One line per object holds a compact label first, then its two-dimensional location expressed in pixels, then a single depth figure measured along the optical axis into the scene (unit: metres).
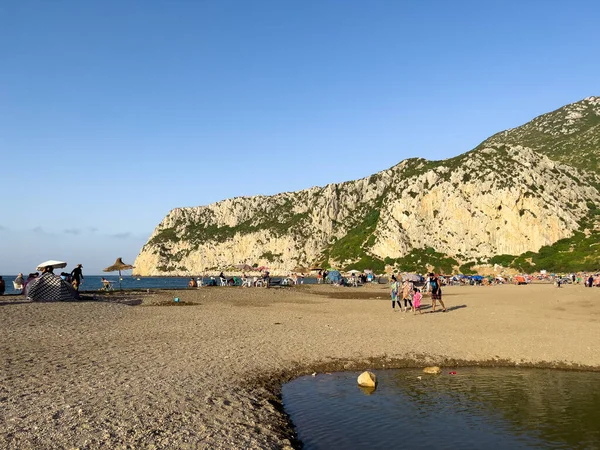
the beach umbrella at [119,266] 49.57
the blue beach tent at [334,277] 73.55
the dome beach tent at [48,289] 29.52
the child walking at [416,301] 28.01
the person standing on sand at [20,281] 43.48
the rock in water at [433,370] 14.19
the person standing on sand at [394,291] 30.19
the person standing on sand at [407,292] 29.19
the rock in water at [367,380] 12.63
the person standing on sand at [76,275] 35.16
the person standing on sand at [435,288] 27.59
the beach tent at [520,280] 66.16
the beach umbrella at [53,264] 31.57
